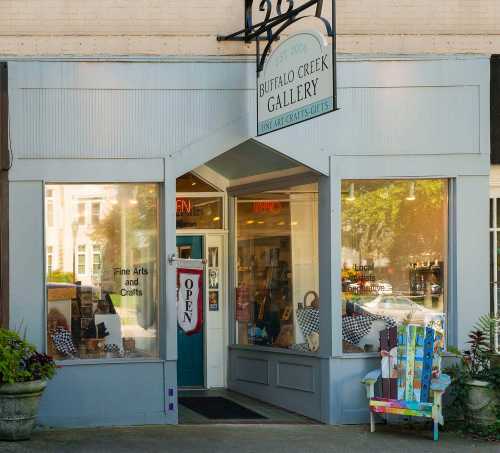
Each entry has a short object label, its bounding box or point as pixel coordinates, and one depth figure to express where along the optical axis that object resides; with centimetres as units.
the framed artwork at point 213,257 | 1263
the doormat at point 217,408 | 1089
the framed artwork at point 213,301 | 1262
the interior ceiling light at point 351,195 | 1076
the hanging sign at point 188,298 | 1073
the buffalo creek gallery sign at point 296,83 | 869
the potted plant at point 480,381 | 978
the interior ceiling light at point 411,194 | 1083
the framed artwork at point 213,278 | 1263
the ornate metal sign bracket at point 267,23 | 949
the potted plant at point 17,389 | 909
